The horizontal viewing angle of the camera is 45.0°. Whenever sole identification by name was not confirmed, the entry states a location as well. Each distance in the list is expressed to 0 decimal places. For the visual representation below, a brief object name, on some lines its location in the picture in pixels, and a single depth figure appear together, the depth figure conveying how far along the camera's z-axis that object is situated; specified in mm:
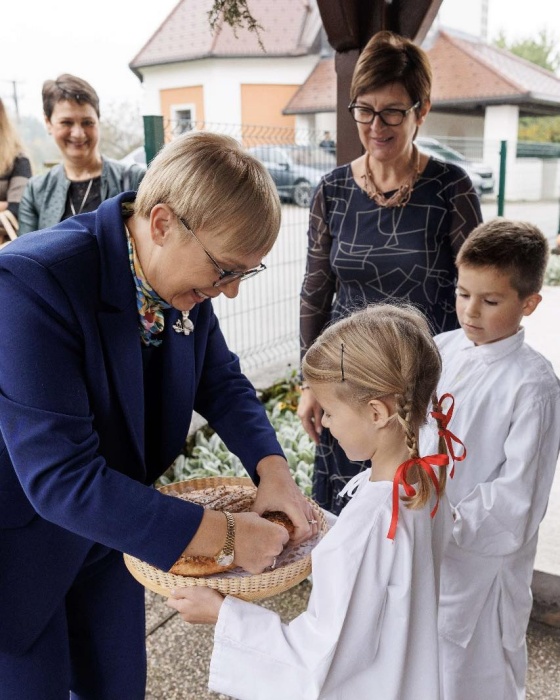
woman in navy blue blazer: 1216
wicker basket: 1336
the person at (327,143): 5882
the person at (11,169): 3955
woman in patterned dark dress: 2361
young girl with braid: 1300
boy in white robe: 1766
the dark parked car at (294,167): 5422
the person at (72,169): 3305
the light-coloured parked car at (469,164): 9812
